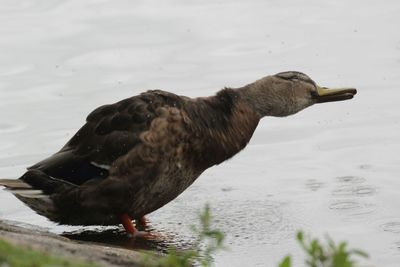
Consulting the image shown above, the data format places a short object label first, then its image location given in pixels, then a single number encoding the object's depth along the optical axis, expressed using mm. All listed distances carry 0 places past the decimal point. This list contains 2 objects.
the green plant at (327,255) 9297
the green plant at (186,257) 9820
